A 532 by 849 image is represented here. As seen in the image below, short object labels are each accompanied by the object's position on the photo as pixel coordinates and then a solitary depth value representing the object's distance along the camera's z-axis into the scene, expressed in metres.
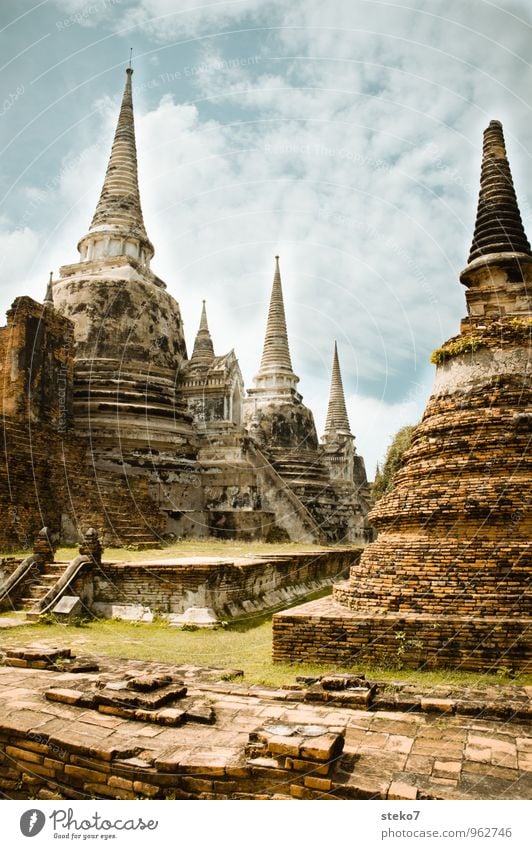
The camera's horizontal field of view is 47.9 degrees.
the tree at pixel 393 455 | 25.89
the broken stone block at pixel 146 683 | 5.48
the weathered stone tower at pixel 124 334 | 21.05
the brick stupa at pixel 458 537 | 7.72
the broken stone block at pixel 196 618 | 11.06
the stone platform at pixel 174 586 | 11.53
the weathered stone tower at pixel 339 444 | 37.62
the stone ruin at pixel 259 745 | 3.95
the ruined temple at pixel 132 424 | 16.70
